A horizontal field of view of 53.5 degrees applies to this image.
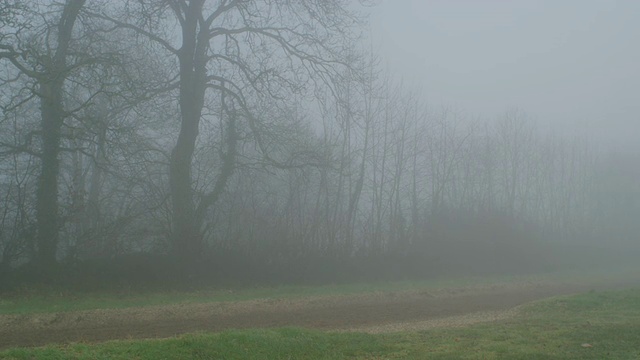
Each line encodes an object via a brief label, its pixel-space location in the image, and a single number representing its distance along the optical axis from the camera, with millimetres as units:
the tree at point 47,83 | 19250
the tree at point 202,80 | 22844
